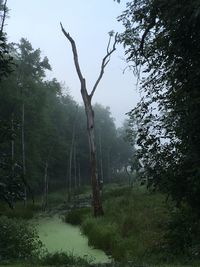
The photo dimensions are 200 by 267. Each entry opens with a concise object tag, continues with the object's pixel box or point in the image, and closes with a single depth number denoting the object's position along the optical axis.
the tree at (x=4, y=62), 4.93
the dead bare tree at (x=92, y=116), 10.97
